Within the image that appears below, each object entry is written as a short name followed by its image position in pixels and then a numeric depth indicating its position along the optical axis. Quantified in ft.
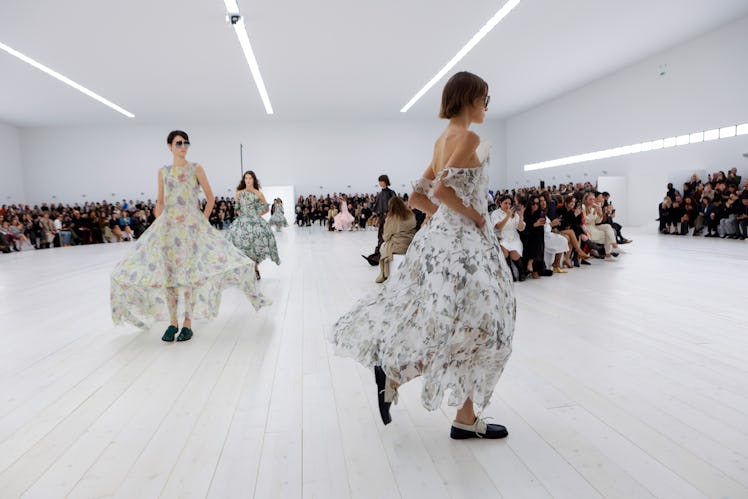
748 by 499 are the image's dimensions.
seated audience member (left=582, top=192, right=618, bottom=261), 28.35
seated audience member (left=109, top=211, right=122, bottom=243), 60.11
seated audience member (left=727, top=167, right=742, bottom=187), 42.11
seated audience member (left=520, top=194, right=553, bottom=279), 22.80
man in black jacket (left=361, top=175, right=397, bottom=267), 25.60
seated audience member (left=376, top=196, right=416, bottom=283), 21.33
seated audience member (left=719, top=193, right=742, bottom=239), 39.88
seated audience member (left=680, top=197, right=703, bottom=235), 44.82
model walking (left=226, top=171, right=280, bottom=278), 22.66
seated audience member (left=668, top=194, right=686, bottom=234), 45.93
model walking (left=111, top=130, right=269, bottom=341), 13.06
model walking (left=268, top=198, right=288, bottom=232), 68.39
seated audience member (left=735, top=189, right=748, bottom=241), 38.36
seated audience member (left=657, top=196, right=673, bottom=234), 47.21
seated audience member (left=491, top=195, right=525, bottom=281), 21.30
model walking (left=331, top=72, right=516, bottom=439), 6.53
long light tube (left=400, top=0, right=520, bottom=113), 38.88
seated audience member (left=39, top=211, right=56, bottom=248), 52.42
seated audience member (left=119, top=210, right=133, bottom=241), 60.70
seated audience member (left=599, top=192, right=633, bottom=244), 31.22
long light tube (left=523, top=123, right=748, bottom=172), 44.45
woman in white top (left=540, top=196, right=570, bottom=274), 24.09
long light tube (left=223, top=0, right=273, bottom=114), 37.58
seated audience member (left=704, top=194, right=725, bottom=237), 41.78
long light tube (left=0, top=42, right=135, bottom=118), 46.67
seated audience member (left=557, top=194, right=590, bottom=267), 26.02
